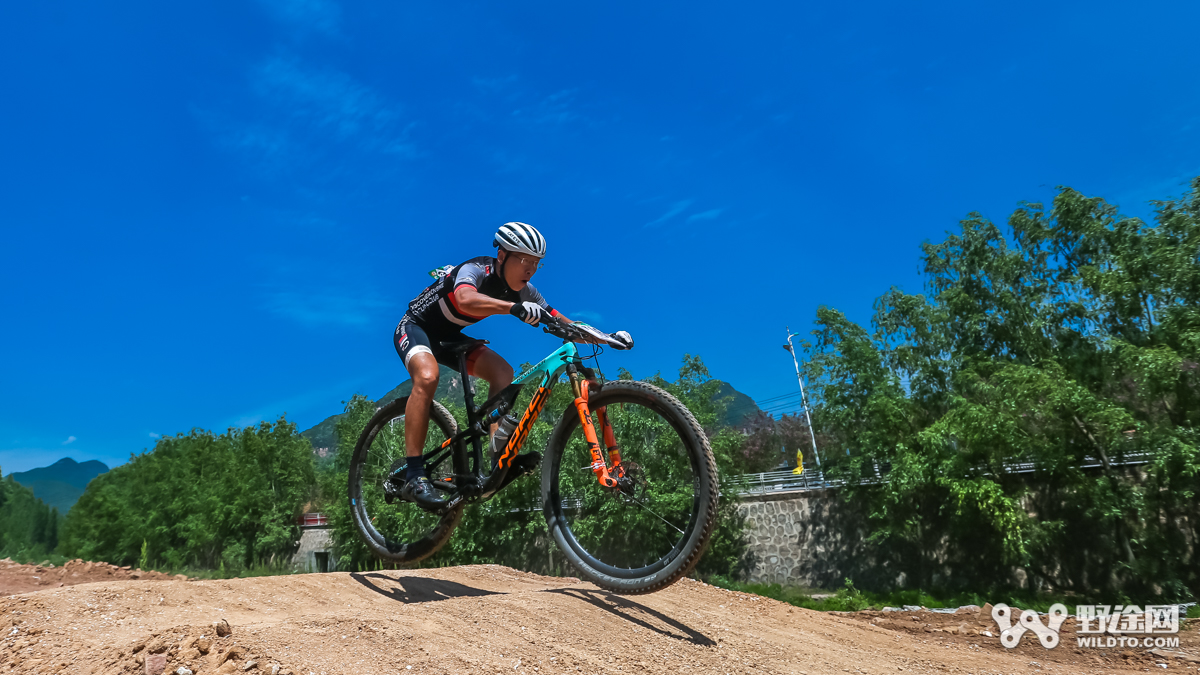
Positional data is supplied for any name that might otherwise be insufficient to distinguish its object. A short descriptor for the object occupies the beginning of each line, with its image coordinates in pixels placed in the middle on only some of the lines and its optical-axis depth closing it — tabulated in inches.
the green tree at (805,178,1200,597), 949.8
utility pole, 1501.7
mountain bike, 200.2
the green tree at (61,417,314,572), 1788.9
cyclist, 232.8
